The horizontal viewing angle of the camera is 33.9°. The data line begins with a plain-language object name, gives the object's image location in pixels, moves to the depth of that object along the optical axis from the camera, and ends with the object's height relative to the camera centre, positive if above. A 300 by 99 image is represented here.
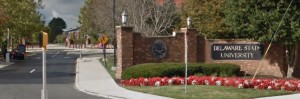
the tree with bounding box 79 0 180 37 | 40.78 +1.79
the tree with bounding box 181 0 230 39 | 28.59 +1.18
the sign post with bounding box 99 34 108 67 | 35.66 -0.23
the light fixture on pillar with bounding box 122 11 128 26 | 23.59 +0.93
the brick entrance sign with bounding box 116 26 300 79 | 23.98 -0.75
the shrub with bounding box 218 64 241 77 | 22.42 -1.48
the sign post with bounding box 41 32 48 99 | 12.08 -0.46
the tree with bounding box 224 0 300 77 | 21.52 +0.80
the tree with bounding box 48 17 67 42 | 173.15 +4.22
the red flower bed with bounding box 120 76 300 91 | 17.53 -1.69
